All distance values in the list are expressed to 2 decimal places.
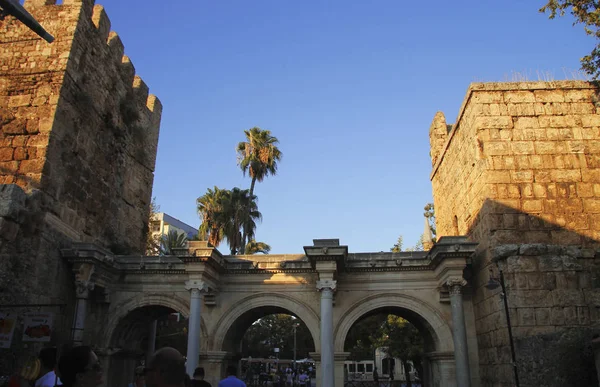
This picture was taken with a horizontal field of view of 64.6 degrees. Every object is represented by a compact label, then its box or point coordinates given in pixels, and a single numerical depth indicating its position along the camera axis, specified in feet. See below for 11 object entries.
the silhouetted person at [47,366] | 14.83
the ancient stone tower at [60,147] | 40.14
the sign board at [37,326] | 34.19
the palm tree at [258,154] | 96.02
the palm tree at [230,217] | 95.35
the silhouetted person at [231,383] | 26.25
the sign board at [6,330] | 33.68
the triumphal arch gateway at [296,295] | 41.29
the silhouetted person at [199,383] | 20.29
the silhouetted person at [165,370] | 9.29
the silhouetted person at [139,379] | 25.75
